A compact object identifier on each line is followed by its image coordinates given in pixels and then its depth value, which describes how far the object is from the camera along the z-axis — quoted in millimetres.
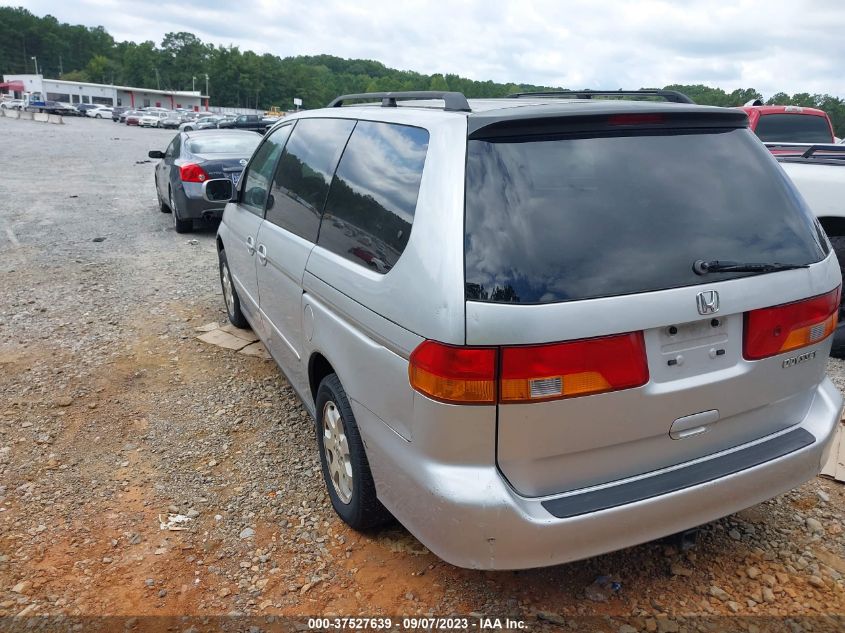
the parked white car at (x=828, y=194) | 4566
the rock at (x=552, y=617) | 2427
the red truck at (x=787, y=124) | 8859
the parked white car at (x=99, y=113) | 64625
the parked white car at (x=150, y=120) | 52147
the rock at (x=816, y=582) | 2601
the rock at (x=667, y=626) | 2385
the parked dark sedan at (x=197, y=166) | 9109
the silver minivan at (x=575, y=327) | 2004
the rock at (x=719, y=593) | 2539
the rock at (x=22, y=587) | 2623
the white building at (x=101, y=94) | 96812
